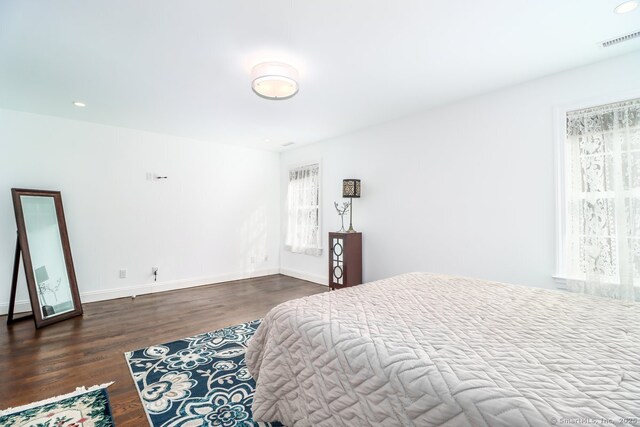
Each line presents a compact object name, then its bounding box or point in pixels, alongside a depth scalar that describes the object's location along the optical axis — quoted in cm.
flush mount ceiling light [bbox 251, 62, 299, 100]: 243
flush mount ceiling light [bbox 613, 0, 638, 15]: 178
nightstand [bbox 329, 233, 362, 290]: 418
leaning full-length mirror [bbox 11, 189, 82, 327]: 320
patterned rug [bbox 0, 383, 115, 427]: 163
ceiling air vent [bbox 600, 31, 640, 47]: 209
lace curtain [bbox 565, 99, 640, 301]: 226
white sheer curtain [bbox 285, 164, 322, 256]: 514
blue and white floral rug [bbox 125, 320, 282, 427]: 168
